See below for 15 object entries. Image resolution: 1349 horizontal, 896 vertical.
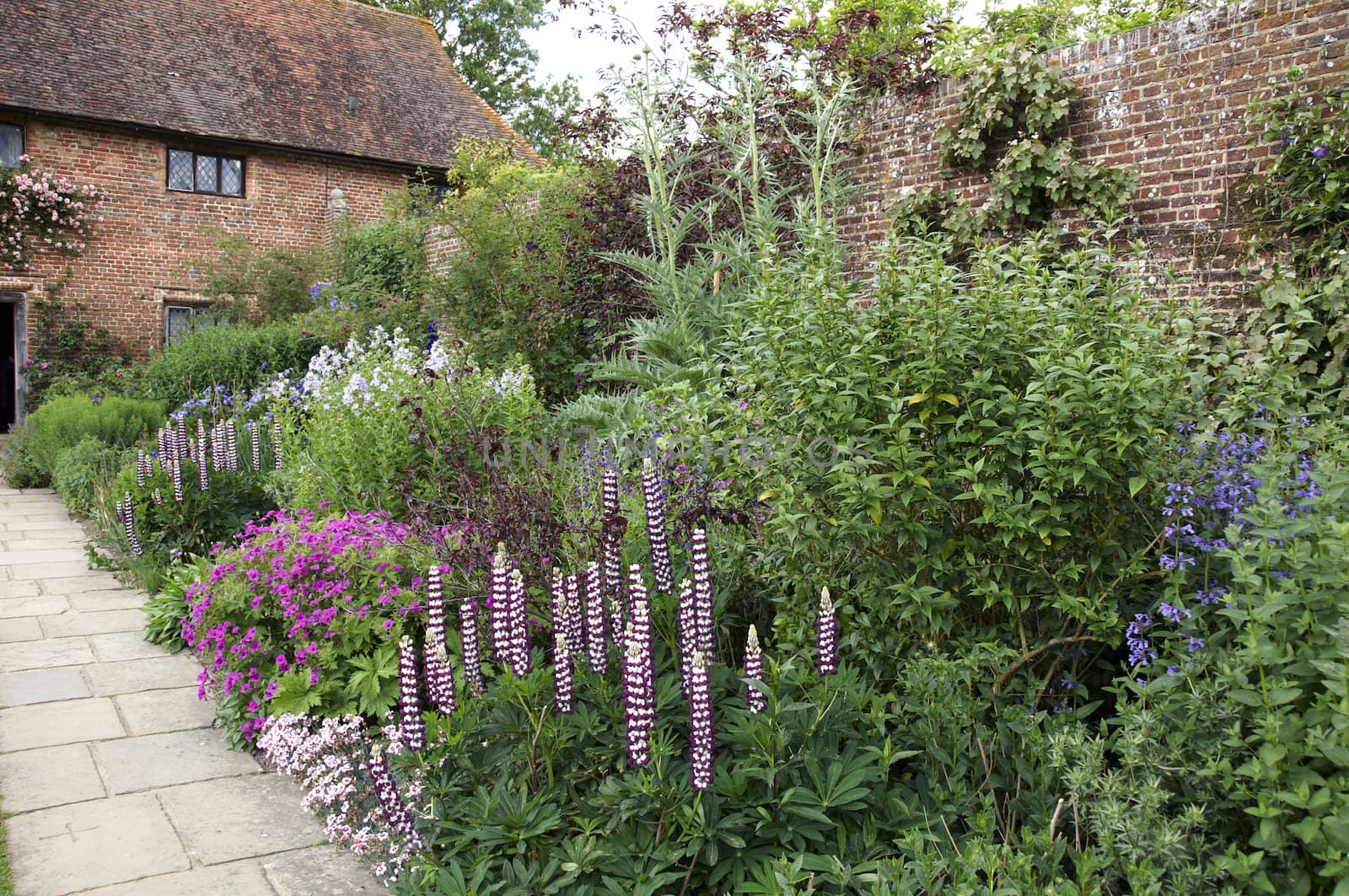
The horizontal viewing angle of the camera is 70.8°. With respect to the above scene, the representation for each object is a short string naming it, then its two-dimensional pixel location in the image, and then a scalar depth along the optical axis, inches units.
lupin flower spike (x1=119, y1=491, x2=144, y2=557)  246.7
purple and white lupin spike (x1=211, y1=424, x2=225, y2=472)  260.2
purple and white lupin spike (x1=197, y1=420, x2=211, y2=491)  248.1
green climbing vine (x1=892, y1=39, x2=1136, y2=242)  252.8
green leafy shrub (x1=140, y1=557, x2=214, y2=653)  197.8
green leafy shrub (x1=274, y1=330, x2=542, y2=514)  209.3
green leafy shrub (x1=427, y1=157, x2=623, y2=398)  375.2
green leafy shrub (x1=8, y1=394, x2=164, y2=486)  410.6
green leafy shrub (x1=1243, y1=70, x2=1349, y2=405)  201.6
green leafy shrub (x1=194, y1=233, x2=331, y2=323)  645.3
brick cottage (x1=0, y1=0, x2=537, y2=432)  607.5
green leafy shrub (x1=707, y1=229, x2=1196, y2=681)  103.4
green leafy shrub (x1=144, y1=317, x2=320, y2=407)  494.3
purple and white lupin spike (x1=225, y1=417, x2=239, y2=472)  260.7
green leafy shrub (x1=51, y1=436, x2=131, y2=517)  334.6
